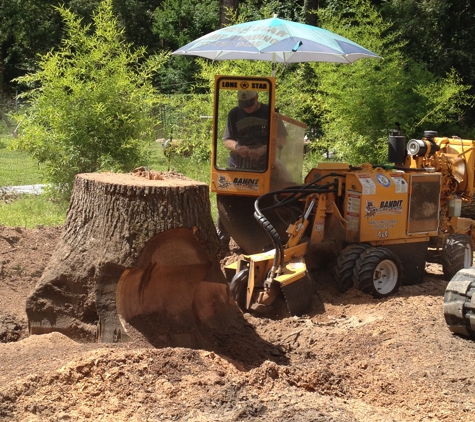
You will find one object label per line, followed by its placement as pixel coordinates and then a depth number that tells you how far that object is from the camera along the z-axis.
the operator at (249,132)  8.21
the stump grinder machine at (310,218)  7.40
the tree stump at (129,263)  5.25
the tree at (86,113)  10.52
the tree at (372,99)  14.28
